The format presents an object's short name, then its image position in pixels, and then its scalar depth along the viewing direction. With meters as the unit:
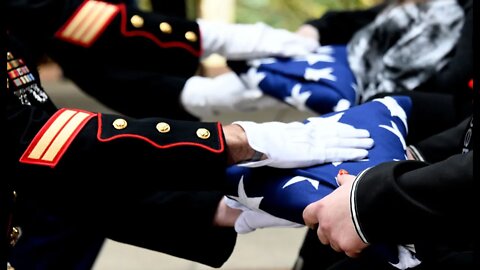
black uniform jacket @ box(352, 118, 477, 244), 2.66
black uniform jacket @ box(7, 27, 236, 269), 2.89
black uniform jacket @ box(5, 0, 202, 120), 3.33
